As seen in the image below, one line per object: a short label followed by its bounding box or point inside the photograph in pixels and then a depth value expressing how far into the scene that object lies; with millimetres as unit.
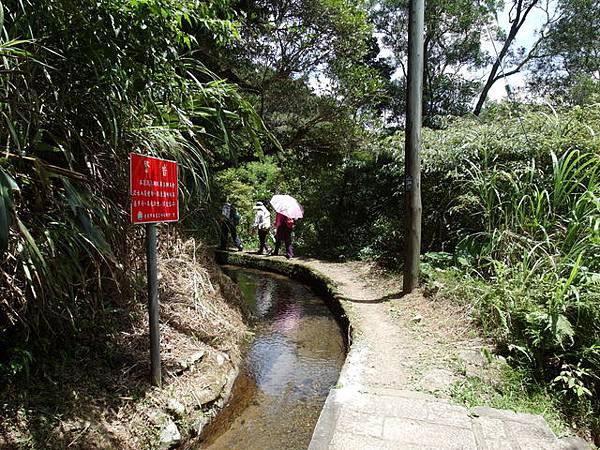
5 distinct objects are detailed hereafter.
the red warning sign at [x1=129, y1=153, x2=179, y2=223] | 2607
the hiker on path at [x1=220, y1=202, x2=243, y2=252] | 9436
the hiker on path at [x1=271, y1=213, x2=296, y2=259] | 9266
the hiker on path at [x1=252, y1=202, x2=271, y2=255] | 9883
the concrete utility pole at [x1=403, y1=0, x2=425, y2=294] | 5199
